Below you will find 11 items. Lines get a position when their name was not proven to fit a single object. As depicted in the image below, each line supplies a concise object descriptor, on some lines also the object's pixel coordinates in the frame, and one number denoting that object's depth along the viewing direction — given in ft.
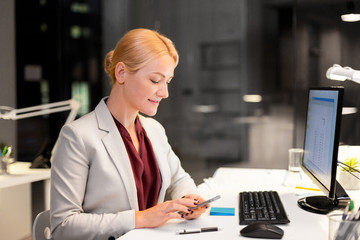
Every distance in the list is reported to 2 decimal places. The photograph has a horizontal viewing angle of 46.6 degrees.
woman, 4.49
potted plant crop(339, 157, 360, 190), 5.91
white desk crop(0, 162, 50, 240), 8.50
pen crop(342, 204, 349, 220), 3.42
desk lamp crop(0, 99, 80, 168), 8.70
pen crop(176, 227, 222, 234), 4.16
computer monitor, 4.29
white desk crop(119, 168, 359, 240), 4.09
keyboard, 4.38
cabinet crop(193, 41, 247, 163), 13.58
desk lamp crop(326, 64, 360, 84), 4.90
